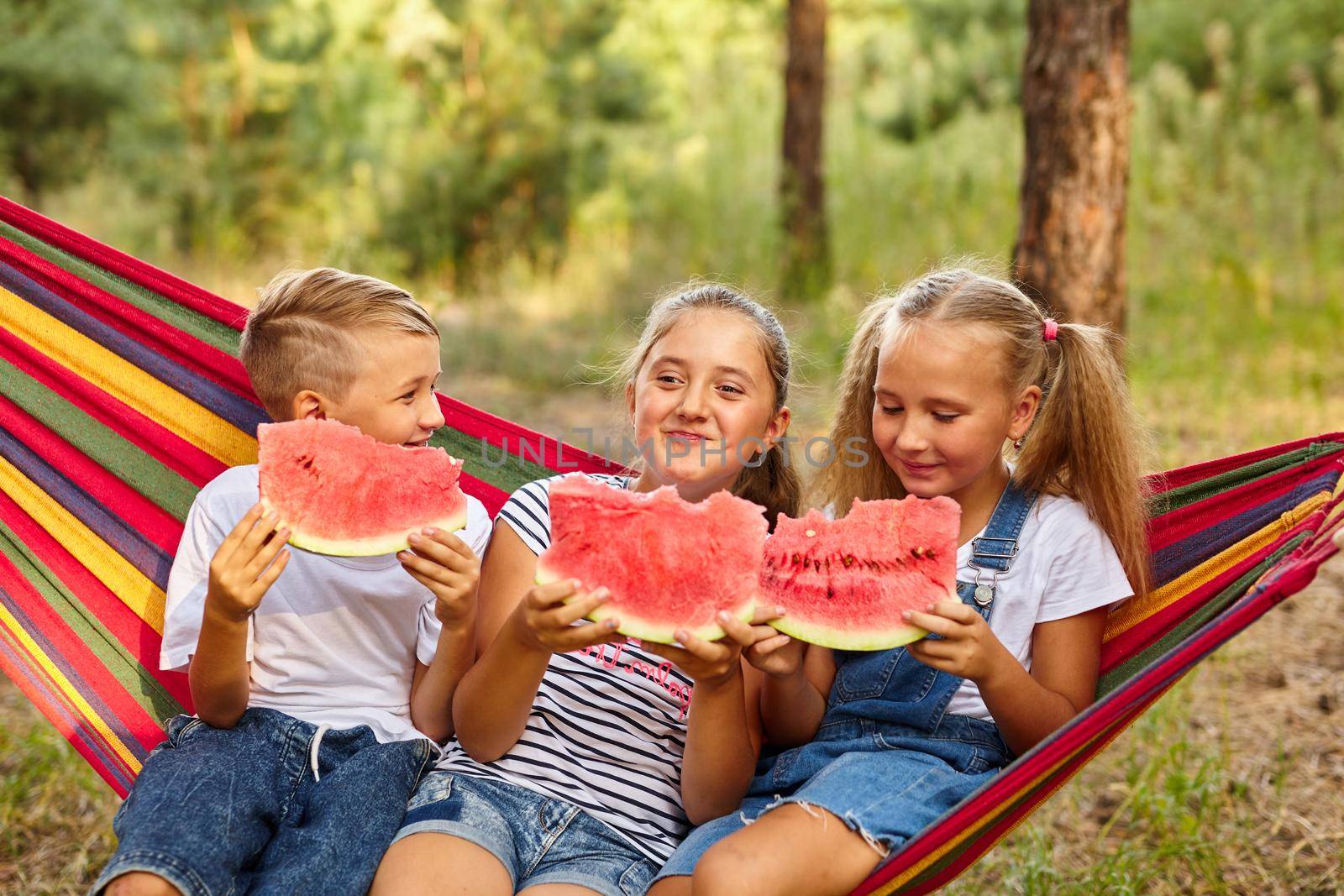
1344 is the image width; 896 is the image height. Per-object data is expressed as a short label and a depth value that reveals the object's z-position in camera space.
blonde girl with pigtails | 2.17
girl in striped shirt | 2.20
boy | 2.13
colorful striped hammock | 2.49
